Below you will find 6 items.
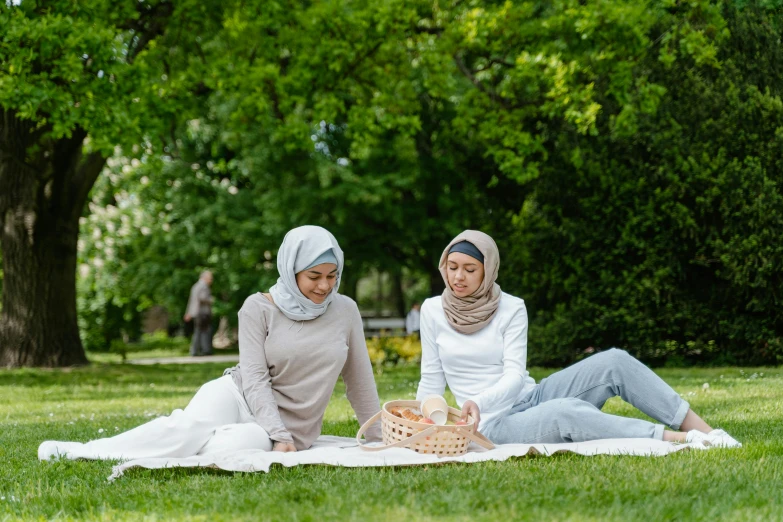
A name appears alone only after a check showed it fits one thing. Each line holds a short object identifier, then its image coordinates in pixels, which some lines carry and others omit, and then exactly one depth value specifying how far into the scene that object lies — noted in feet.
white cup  16.79
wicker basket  16.14
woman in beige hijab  17.22
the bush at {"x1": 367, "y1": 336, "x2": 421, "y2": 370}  52.47
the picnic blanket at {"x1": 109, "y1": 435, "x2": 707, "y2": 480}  15.52
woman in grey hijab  16.49
